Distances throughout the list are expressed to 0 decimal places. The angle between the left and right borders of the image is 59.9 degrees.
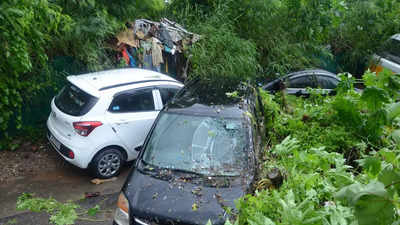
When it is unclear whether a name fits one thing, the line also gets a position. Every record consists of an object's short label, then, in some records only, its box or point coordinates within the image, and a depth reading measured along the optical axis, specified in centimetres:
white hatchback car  557
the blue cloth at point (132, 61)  813
